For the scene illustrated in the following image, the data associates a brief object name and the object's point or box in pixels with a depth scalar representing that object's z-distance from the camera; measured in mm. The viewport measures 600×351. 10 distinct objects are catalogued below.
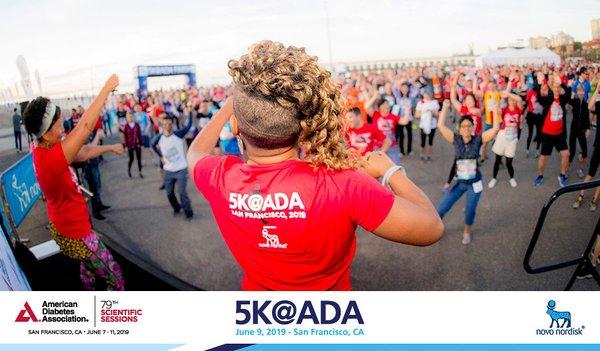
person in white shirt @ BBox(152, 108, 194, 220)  6004
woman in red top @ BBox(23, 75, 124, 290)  2500
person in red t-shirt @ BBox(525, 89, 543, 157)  8227
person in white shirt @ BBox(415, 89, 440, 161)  8797
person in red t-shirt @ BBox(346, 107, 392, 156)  5527
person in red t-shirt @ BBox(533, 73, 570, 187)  6199
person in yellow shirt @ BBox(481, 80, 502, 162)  8062
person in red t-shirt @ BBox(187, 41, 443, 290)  1121
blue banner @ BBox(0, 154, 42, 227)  4971
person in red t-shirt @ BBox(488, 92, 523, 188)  6574
